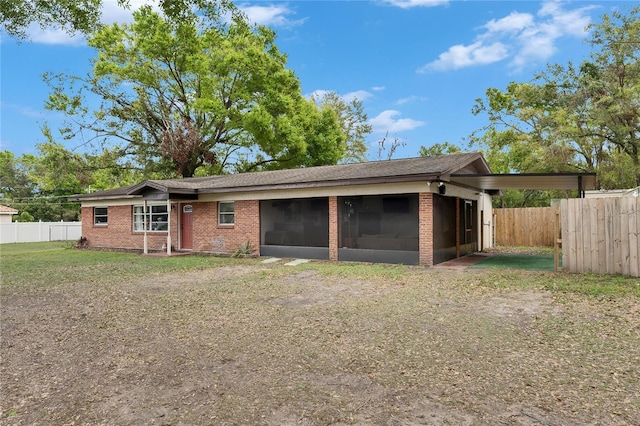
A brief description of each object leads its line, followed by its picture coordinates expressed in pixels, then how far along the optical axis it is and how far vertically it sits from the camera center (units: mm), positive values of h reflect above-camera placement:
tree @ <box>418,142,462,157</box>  35812 +6450
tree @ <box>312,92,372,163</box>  39438 +9703
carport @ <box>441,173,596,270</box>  10939 +1108
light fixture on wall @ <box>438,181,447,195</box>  11672 +916
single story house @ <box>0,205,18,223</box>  31062 +741
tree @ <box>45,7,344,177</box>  27000 +8800
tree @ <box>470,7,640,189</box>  21969 +6189
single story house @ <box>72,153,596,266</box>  12070 +311
